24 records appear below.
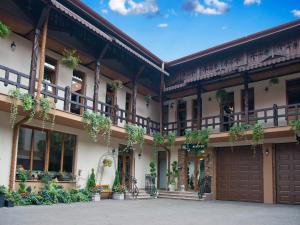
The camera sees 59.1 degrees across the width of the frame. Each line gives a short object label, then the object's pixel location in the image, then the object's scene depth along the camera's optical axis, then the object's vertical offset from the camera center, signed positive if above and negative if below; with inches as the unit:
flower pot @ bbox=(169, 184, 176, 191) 560.7 -70.3
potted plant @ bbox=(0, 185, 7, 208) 325.1 -55.4
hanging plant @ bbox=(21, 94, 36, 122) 332.4 +59.2
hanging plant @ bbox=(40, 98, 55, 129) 350.6 +58.6
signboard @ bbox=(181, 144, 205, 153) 520.1 +13.1
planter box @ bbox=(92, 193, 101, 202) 443.6 -75.4
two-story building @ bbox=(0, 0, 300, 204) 378.9 +98.8
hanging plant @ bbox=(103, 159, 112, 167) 493.8 -19.3
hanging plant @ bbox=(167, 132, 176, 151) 544.2 +31.5
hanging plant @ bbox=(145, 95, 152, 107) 596.1 +120.8
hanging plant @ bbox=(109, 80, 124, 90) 515.9 +132.4
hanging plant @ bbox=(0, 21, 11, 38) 325.8 +146.4
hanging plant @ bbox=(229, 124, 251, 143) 460.2 +41.3
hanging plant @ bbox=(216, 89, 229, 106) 534.3 +117.0
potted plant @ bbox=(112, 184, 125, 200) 488.1 -73.1
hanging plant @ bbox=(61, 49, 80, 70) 418.4 +144.8
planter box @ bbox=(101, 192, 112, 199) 482.5 -78.6
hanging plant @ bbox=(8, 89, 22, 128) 327.2 +64.9
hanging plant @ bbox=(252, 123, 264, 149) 445.6 +39.0
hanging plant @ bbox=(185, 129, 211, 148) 502.7 +33.7
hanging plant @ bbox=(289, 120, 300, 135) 411.8 +48.0
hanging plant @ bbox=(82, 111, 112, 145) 410.7 +45.9
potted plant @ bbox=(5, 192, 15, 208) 327.7 -61.8
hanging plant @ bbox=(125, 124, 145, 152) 485.2 +36.1
